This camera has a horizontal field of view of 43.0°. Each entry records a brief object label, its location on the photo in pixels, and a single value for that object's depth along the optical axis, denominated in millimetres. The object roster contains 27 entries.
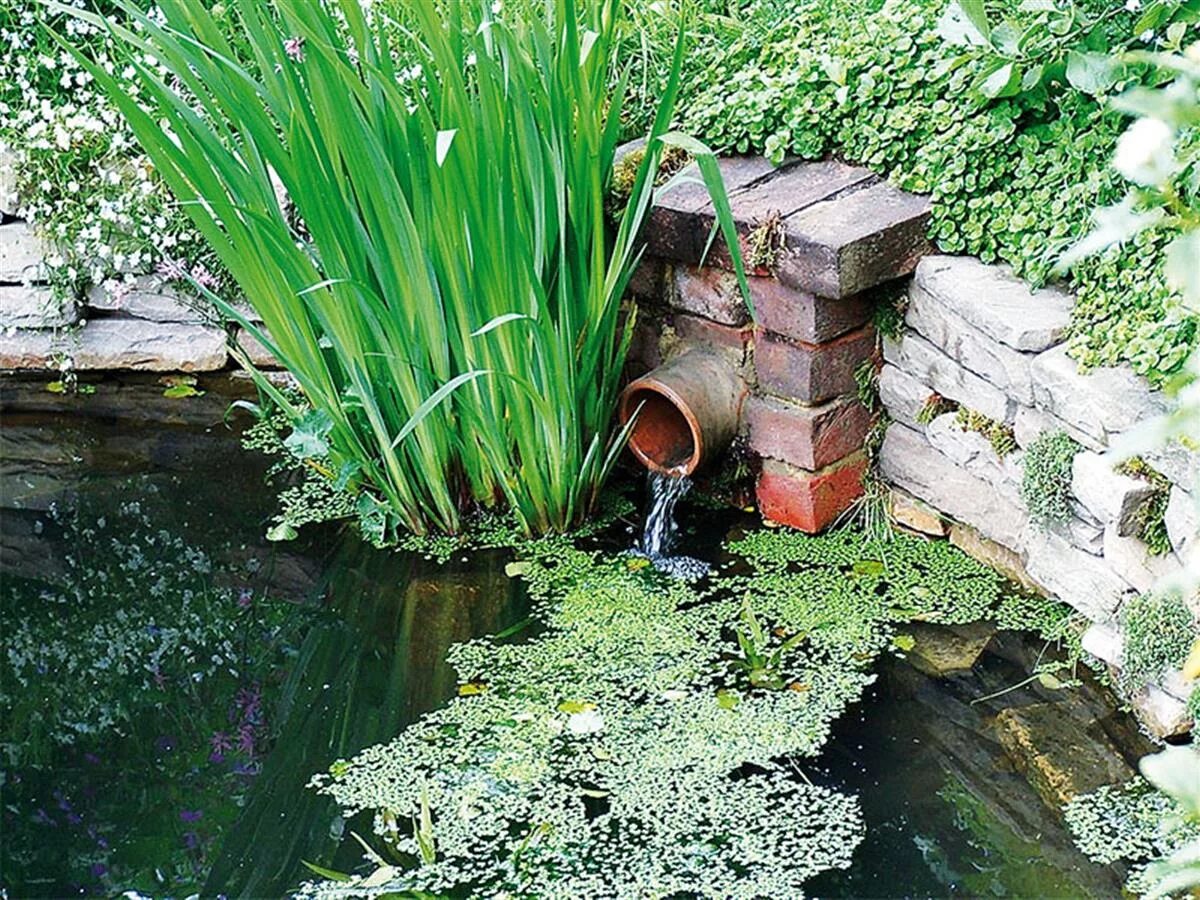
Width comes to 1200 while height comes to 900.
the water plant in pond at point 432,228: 2895
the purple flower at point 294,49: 3188
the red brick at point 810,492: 3438
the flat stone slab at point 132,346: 4383
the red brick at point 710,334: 3449
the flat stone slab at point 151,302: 4355
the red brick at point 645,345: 3633
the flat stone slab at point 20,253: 4340
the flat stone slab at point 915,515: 3418
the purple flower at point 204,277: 4125
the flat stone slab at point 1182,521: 2559
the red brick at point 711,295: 3406
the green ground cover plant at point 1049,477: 2887
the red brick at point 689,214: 3348
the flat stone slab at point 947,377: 3109
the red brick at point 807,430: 3379
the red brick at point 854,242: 3101
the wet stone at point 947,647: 3041
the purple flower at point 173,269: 4094
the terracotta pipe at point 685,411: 3385
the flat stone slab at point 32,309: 4359
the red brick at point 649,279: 3551
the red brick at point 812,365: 3311
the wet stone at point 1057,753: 2689
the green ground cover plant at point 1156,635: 2662
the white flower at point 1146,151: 1146
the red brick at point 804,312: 3248
